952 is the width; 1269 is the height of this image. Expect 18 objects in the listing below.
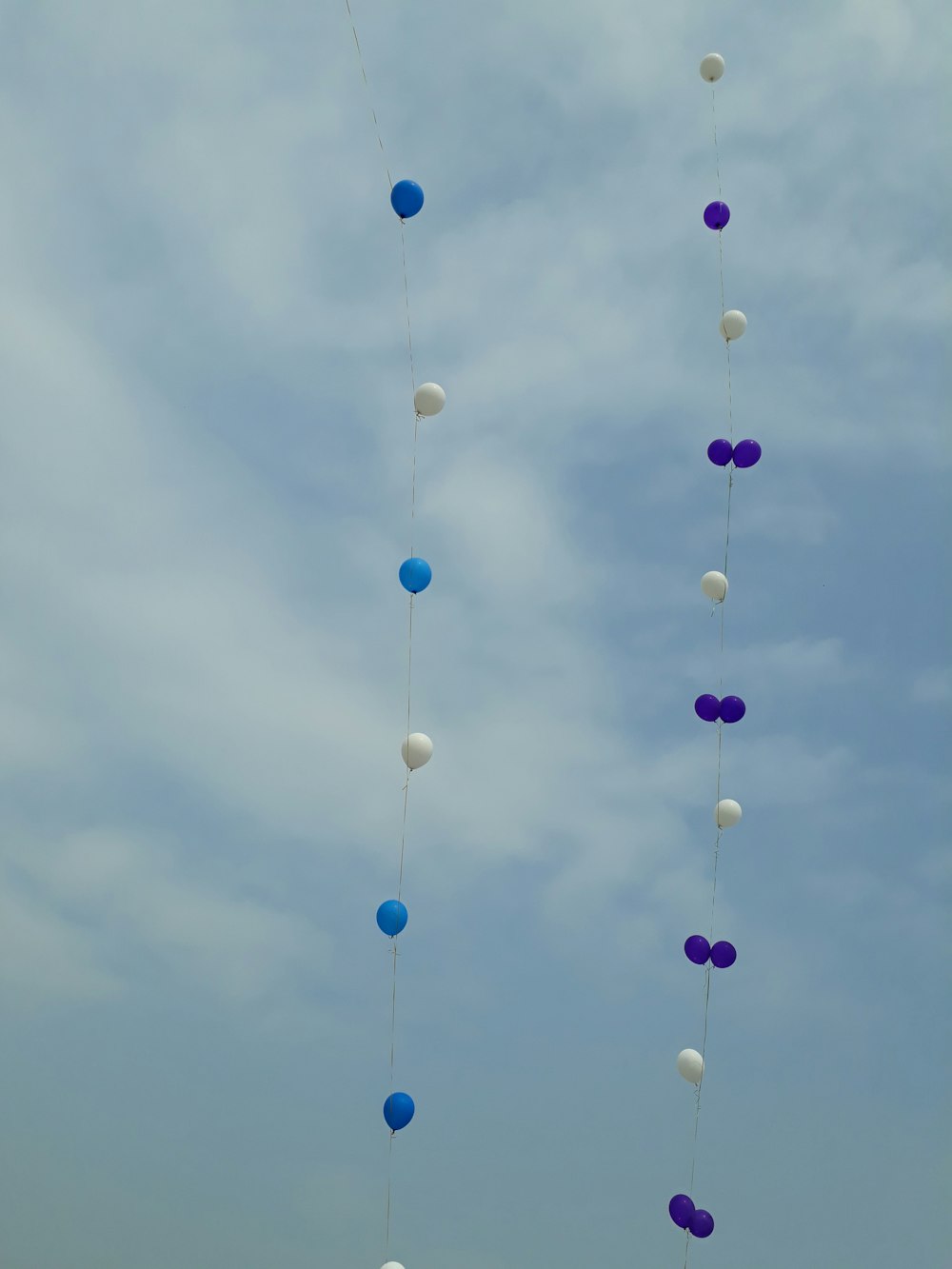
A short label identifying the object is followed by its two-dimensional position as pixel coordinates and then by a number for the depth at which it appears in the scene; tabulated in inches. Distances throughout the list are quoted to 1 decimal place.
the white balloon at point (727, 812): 343.9
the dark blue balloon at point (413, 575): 298.8
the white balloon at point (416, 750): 298.5
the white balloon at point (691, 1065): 328.2
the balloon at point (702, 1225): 311.0
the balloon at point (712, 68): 324.2
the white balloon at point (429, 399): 301.3
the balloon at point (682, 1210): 314.8
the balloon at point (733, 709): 334.3
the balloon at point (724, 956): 324.8
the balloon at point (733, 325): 340.5
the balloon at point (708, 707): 336.2
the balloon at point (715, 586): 344.5
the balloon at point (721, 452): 336.6
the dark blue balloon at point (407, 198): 291.0
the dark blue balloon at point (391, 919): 288.0
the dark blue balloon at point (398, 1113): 283.4
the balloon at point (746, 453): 334.3
